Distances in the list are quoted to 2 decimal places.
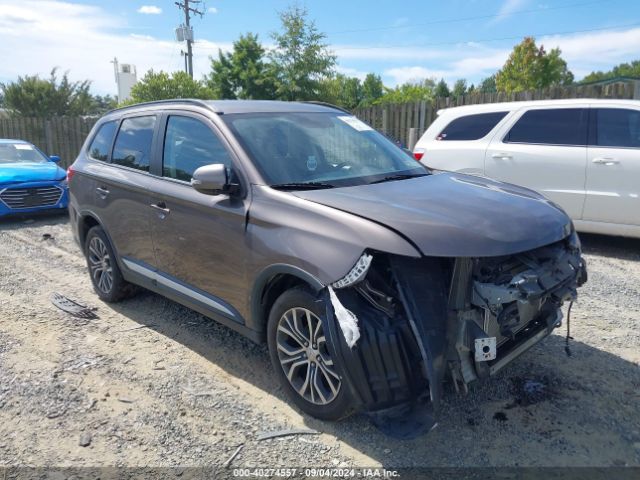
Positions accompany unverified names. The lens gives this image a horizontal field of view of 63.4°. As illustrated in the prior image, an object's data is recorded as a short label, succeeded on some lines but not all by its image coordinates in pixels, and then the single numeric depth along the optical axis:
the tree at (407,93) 50.89
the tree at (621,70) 82.55
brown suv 2.65
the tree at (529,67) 47.03
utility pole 36.37
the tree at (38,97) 30.88
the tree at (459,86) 66.53
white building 60.41
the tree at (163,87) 25.30
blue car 9.21
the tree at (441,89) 60.48
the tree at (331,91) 31.19
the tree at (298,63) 29.69
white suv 6.20
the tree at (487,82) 89.06
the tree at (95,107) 36.53
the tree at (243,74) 33.50
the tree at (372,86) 71.50
